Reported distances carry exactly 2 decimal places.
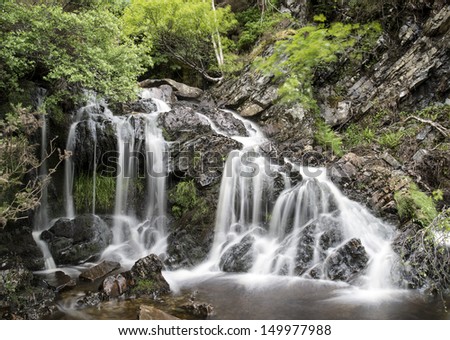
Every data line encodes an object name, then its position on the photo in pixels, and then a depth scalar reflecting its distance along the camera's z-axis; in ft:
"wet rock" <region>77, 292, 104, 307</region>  19.93
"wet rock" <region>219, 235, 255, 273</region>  26.05
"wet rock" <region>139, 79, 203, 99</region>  50.49
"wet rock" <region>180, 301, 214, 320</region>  18.51
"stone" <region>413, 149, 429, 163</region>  30.73
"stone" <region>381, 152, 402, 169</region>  31.37
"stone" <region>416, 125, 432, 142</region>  33.06
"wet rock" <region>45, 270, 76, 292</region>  22.58
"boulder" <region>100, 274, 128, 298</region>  20.79
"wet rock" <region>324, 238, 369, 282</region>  23.24
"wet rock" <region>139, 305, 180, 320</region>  16.86
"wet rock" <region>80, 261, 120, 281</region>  24.17
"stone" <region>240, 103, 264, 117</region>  44.99
